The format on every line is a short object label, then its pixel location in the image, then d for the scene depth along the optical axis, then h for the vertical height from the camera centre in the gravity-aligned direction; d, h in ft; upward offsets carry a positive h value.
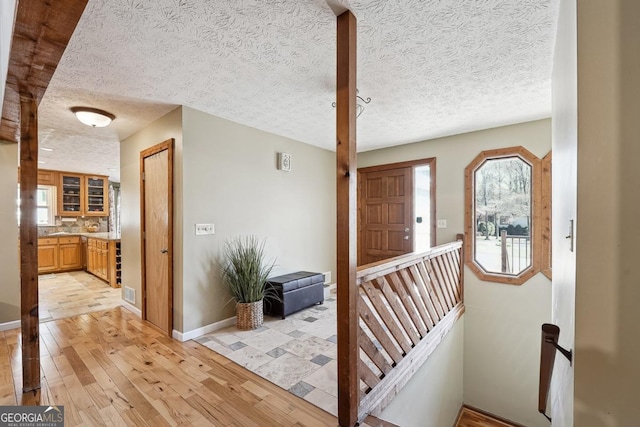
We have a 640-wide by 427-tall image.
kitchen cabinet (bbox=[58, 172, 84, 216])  21.75 +1.36
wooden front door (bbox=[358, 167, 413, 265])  15.14 -0.22
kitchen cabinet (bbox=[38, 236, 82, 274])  20.10 -3.07
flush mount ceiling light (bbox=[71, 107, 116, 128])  9.62 +3.28
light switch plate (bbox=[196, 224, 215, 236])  10.08 -0.65
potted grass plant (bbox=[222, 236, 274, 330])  10.39 -2.63
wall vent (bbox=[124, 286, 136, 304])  12.48 -3.73
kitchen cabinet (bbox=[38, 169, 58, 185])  20.77 +2.59
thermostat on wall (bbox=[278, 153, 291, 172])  13.28 +2.31
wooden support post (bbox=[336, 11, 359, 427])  5.32 -0.03
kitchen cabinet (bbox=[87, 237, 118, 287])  17.69 -3.05
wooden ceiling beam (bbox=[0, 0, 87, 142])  4.21 +2.95
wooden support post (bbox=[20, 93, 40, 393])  6.69 -0.88
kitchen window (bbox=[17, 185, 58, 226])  21.49 +0.62
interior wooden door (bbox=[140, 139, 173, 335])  10.07 -0.84
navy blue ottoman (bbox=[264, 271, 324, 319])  11.45 -3.48
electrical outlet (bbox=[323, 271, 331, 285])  16.00 -3.81
